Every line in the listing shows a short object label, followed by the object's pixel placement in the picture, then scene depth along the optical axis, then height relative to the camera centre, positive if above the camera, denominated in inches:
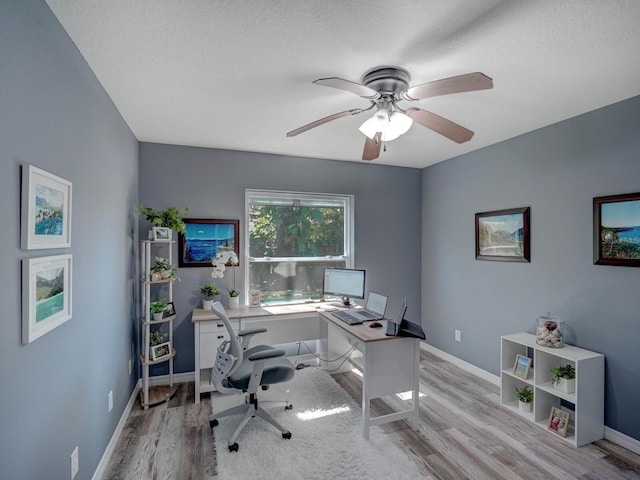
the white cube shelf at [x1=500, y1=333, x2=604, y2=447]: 92.8 -44.7
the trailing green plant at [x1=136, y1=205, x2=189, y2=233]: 117.8 +8.8
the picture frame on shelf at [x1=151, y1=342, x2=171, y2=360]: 116.6 -39.8
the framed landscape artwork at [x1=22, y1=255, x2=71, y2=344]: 46.8 -8.6
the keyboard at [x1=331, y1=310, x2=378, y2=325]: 114.0 -27.1
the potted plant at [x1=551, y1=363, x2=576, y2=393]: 95.9 -40.4
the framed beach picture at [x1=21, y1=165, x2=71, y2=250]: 47.0 +5.2
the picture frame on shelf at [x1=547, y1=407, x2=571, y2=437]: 95.8 -53.6
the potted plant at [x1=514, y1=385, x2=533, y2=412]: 107.3 -51.7
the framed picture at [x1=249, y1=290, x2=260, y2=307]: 141.3 -24.3
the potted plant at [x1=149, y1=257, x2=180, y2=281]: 117.0 -10.5
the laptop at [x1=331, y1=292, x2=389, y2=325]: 115.2 -26.7
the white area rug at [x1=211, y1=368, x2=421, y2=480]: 81.8 -57.5
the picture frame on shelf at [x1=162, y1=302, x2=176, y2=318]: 120.1 -25.5
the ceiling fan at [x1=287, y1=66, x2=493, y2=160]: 64.9 +31.7
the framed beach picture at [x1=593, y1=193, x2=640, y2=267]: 90.0 +3.6
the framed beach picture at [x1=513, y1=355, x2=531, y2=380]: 108.4 -41.9
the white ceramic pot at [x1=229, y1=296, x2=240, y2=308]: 137.4 -25.3
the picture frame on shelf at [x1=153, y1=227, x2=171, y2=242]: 116.6 +2.9
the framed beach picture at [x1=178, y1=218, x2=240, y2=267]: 135.4 +0.8
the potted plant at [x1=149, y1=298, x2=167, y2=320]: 117.0 -24.1
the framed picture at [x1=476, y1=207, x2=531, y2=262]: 121.7 +2.8
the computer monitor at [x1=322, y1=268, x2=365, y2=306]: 136.9 -17.8
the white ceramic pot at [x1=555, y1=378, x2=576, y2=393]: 95.8 -42.1
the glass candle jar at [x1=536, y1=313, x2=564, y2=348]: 103.0 -28.9
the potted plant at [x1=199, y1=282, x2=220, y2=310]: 132.9 -20.8
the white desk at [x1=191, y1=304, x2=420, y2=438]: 98.6 -37.7
